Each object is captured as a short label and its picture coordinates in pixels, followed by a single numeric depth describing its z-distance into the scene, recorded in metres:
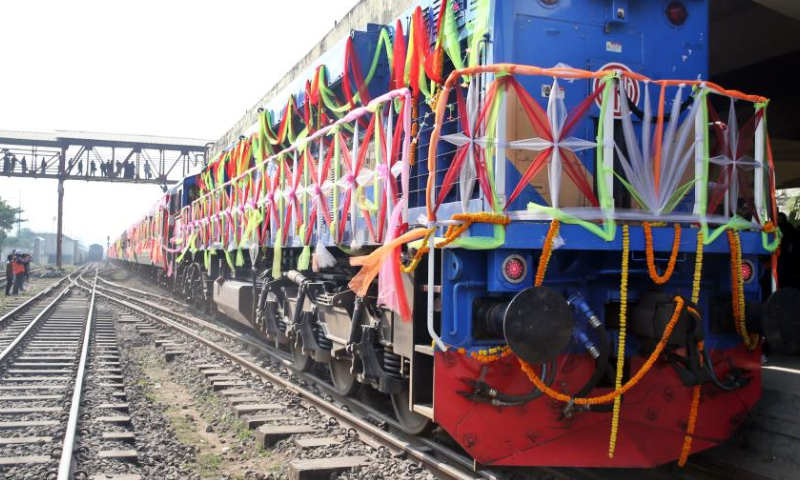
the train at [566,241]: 4.28
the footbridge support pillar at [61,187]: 38.21
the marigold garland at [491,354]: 4.29
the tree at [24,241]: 81.18
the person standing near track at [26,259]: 25.72
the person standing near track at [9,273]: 23.25
